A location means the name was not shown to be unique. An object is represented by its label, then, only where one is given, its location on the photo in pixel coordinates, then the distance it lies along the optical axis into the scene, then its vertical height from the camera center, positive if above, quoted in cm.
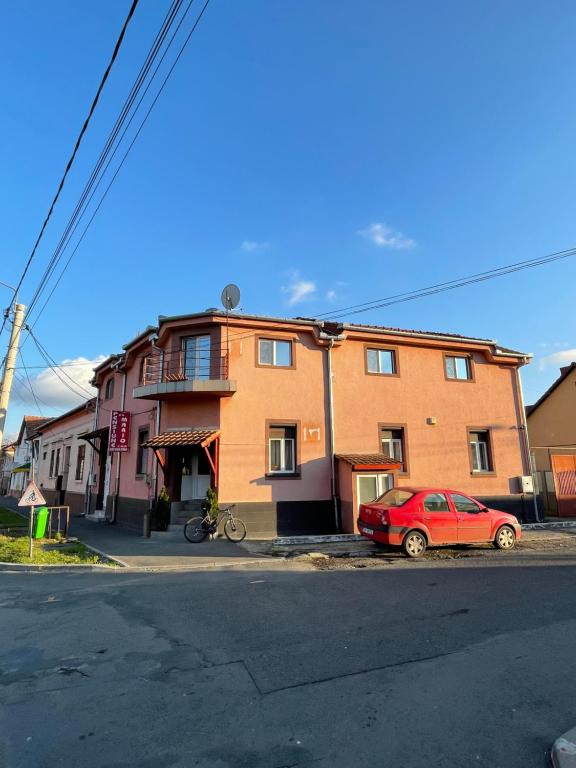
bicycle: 1327 -81
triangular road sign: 1118 +12
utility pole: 1479 +398
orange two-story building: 1480 +271
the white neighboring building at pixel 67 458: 2412 +256
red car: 1095 -64
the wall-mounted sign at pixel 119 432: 1741 +253
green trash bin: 1388 -59
